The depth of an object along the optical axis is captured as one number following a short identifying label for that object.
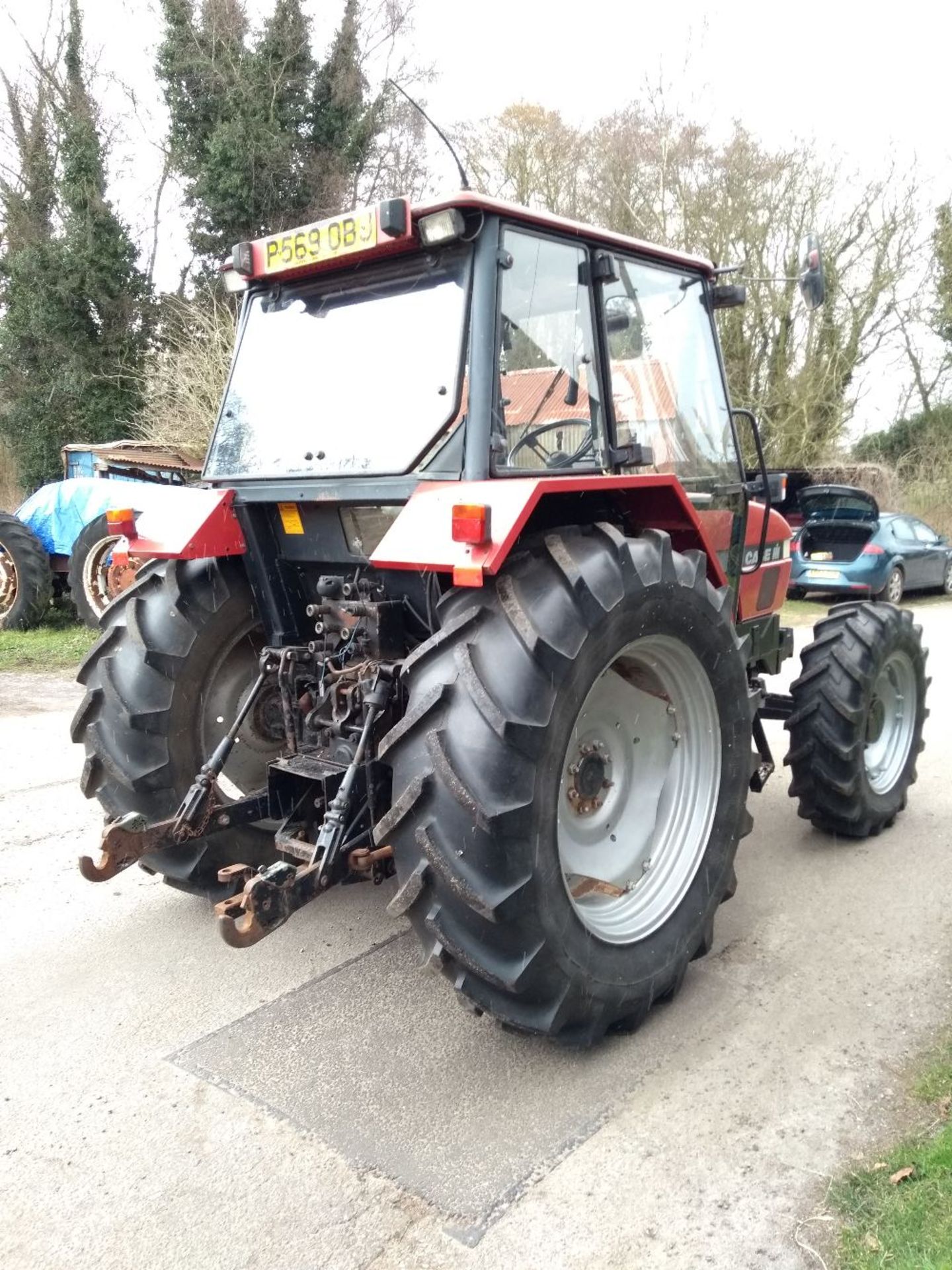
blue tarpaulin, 9.99
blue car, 12.63
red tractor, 2.44
